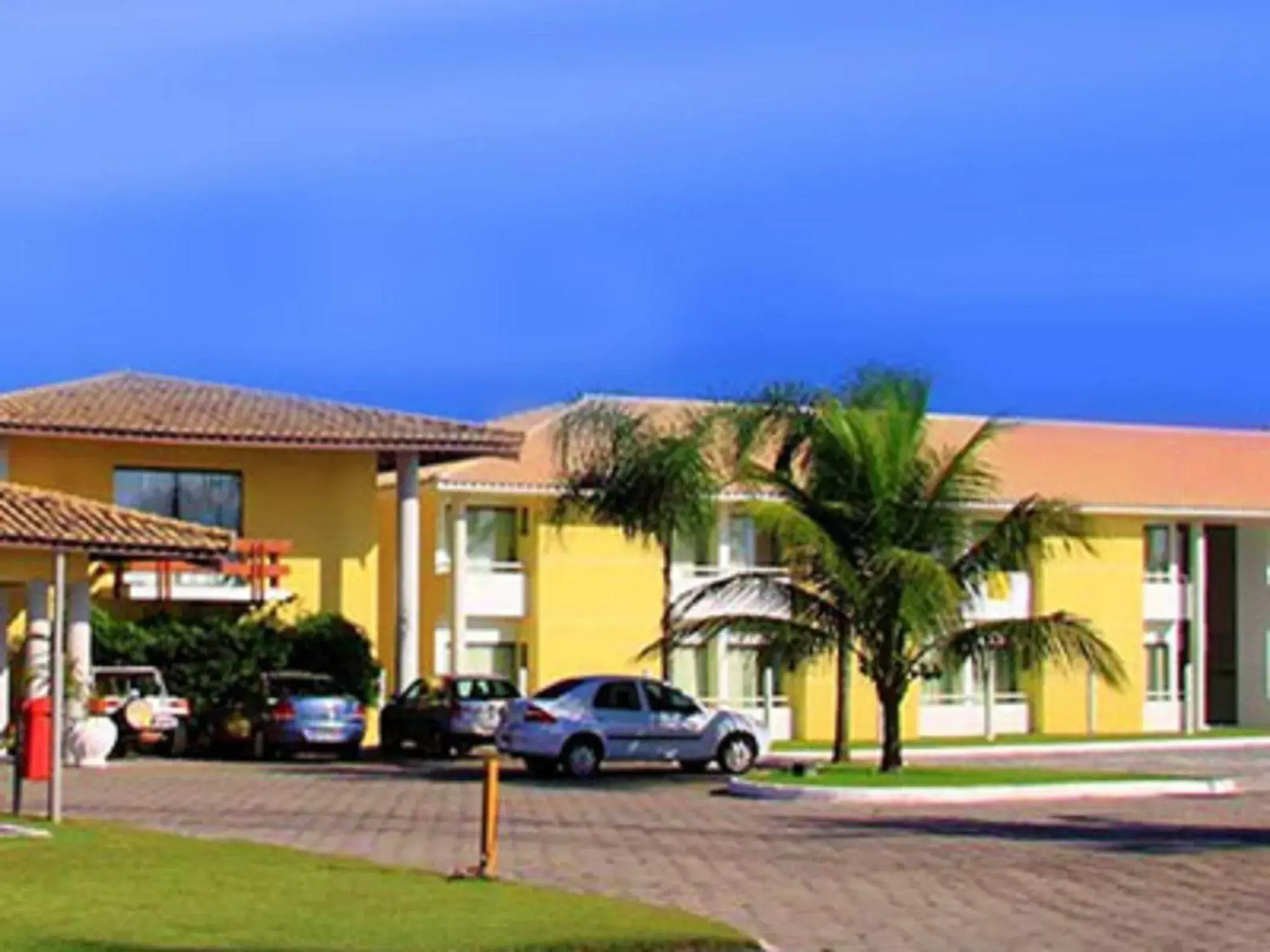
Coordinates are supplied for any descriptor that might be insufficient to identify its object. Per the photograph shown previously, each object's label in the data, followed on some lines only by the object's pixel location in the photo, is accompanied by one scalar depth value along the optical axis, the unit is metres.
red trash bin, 24.23
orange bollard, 17.17
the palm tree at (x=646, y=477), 39.56
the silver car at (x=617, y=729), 33.72
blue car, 38.38
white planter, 34.59
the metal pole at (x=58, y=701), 22.81
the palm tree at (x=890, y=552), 31.39
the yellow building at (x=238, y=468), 40.84
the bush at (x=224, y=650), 40.28
